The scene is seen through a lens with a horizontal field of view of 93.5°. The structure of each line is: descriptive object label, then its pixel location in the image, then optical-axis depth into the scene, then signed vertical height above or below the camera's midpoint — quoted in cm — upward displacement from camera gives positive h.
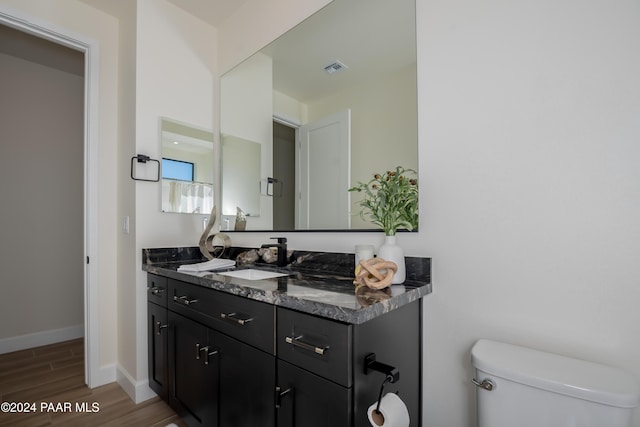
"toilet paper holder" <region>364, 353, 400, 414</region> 86 -46
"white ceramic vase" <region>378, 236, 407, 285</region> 121 -17
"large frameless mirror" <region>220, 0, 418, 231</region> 138 +57
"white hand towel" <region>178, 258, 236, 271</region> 167 -29
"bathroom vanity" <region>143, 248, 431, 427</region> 89 -47
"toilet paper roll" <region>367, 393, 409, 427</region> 81 -55
